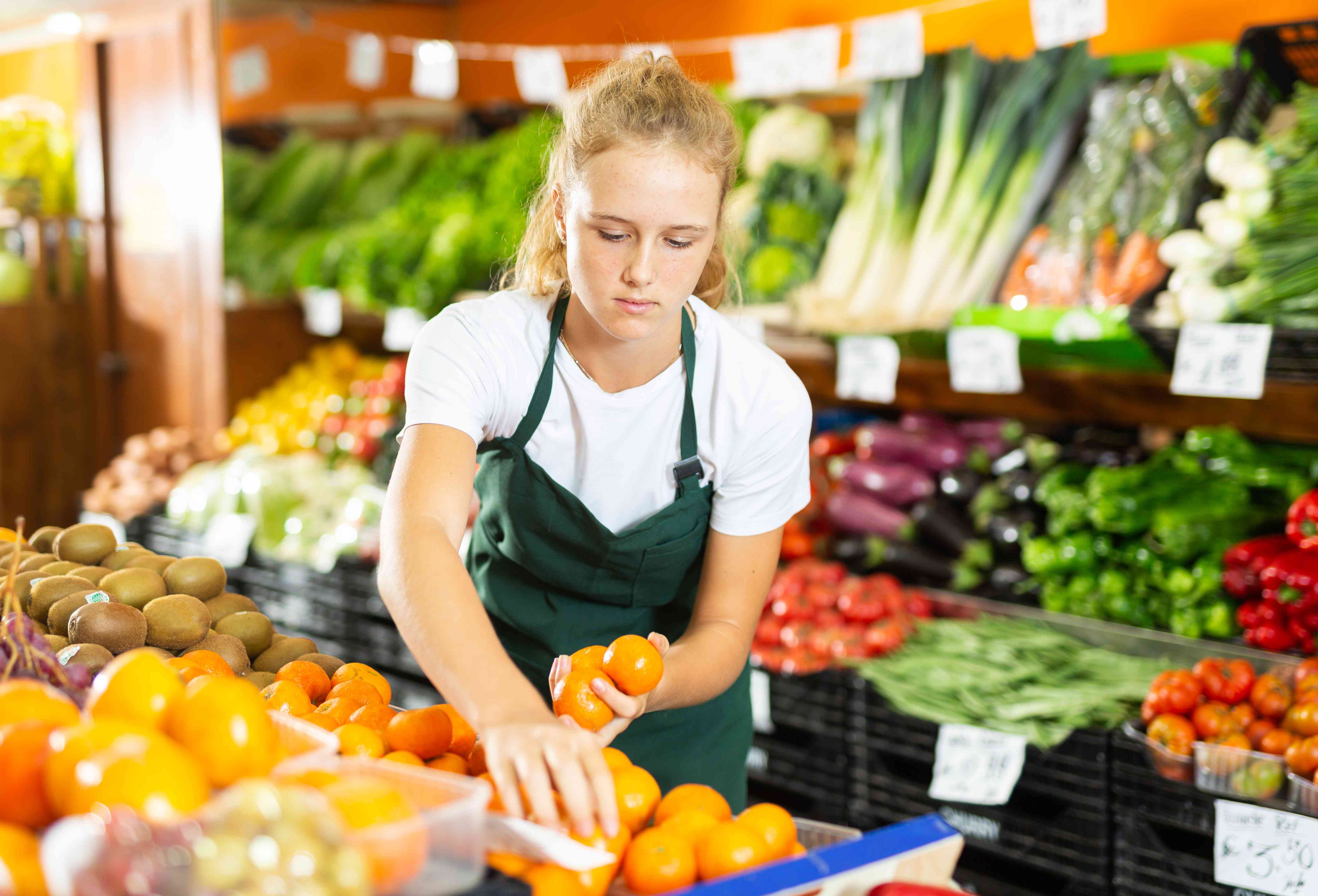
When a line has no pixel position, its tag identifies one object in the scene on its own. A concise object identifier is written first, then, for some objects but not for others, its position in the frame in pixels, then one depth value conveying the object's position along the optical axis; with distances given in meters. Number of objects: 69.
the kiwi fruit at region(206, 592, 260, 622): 1.68
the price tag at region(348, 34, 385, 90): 4.52
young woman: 1.43
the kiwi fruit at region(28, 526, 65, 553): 1.91
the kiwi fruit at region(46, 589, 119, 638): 1.52
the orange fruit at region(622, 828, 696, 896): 1.08
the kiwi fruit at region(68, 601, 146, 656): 1.44
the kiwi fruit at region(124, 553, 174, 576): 1.74
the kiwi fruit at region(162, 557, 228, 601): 1.67
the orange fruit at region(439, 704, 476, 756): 1.43
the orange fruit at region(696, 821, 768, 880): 1.09
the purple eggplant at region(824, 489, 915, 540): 3.20
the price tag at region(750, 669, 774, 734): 2.73
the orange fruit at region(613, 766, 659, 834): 1.19
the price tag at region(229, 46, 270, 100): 4.97
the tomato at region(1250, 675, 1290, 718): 2.12
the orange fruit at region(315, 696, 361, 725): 1.37
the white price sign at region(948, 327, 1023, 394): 2.68
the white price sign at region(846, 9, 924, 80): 3.18
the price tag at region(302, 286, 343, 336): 4.40
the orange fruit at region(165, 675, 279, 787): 0.94
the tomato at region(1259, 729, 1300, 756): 2.02
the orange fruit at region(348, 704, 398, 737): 1.38
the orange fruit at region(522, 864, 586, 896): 1.04
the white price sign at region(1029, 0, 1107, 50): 2.82
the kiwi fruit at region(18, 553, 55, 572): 1.73
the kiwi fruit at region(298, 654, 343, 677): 1.64
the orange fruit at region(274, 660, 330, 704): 1.50
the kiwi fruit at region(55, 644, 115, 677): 1.37
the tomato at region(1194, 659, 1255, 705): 2.18
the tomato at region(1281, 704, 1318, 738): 2.00
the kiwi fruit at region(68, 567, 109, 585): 1.67
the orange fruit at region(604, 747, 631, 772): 1.26
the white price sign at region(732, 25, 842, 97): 3.45
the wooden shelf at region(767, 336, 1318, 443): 2.54
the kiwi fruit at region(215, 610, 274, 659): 1.63
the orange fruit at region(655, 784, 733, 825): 1.22
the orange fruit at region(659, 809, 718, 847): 1.13
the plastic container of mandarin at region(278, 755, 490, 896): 0.84
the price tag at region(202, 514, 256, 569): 3.88
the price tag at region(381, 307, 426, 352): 3.94
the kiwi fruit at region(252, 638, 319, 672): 1.62
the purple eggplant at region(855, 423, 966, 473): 3.23
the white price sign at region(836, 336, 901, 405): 2.90
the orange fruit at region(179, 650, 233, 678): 1.38
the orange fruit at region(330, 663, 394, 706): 1.56
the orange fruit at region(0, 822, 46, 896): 0.81
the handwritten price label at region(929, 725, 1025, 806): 2.31
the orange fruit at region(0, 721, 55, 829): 0.90
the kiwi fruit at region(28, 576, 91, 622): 1.57
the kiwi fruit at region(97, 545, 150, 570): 1.77
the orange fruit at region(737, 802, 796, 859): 1.14
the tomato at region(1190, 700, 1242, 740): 2.09
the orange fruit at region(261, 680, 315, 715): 1.32
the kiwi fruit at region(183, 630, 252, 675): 1.53
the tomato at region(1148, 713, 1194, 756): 2.08
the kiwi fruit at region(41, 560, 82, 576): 1.71
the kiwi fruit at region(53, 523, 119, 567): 1.79
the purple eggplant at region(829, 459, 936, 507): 3.21
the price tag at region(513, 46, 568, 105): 3.96
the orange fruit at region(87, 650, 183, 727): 0.99
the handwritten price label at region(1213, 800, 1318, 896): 1.89
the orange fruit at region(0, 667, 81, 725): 0.99
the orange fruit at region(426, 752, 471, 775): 1.31
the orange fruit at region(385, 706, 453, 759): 1.32
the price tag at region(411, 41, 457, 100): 4.21
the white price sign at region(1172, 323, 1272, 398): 2.26
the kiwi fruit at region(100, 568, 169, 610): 1.61
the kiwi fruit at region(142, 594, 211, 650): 1.52
